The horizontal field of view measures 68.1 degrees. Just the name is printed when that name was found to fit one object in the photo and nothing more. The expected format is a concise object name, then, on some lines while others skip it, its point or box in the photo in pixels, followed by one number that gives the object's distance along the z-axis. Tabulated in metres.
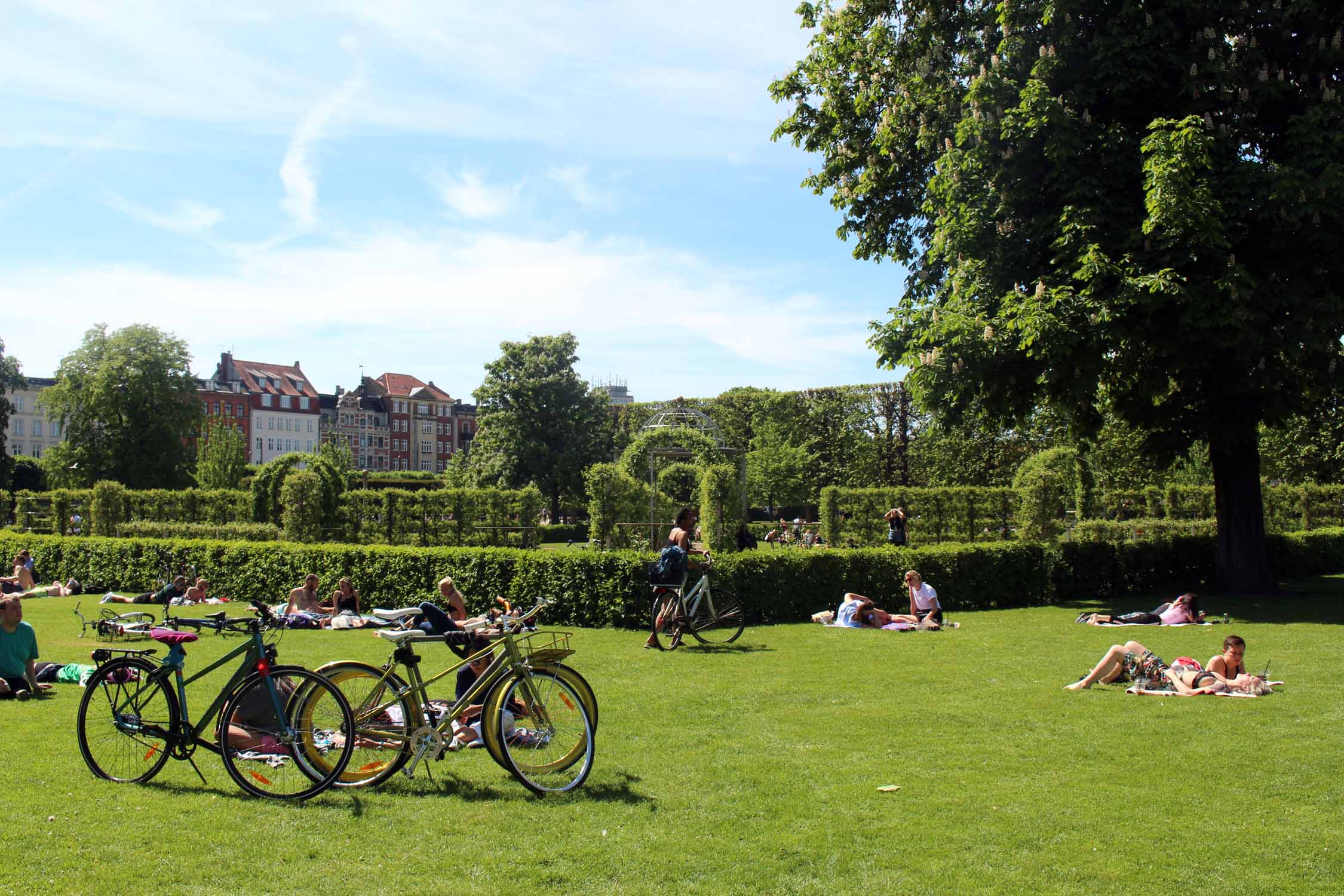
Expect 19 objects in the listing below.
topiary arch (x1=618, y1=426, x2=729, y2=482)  31.75
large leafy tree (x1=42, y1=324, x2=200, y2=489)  55.31
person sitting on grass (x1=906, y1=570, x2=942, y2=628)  14.67
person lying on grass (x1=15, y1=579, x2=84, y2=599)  20.03
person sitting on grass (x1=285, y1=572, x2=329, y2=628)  15.29
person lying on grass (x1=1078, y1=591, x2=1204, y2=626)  14.39
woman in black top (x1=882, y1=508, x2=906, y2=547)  23.94
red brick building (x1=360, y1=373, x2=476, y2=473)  122.88
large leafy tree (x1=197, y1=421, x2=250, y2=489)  43.19
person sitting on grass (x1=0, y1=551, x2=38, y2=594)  16.83
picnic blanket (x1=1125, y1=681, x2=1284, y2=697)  9.05
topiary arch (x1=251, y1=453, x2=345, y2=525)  26.38
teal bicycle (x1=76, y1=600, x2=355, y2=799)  5.89
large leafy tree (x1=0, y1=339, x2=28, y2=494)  59.66
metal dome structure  35.19
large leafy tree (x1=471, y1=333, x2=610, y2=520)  51.22
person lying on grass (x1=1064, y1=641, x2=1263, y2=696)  9.33
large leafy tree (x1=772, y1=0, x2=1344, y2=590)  14.23
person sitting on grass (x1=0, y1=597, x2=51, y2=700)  8.84
